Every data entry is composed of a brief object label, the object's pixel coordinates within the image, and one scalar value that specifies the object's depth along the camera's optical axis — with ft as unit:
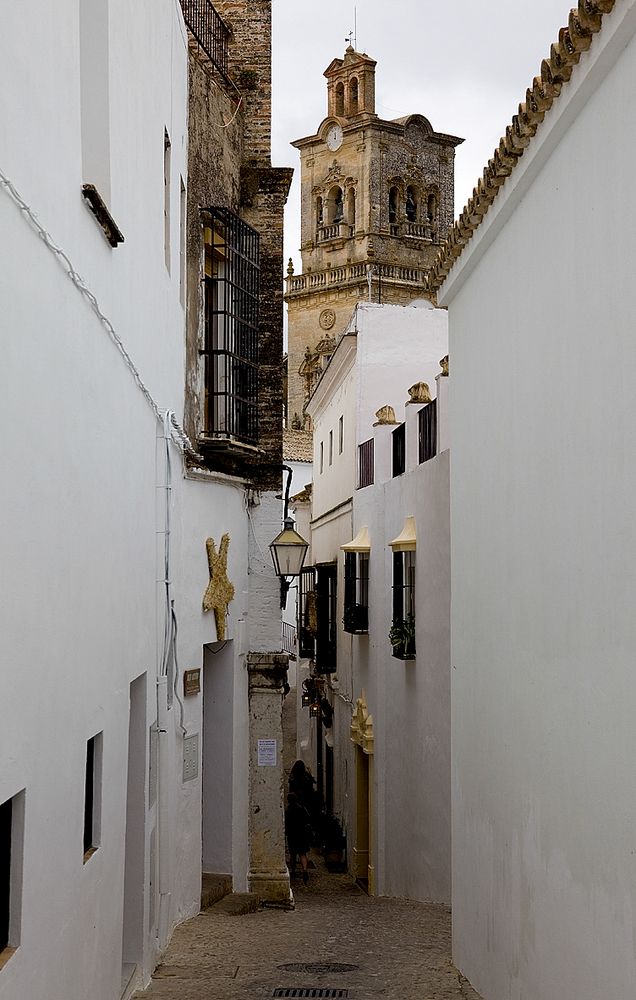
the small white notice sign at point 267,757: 43.65
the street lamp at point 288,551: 42.83
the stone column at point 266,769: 43.04
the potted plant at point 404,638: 44.91
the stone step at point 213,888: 38.96
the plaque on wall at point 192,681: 34.96
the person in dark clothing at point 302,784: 65.72
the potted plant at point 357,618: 57.67
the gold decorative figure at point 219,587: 38.39
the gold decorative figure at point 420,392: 46.32
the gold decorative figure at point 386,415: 56.08
